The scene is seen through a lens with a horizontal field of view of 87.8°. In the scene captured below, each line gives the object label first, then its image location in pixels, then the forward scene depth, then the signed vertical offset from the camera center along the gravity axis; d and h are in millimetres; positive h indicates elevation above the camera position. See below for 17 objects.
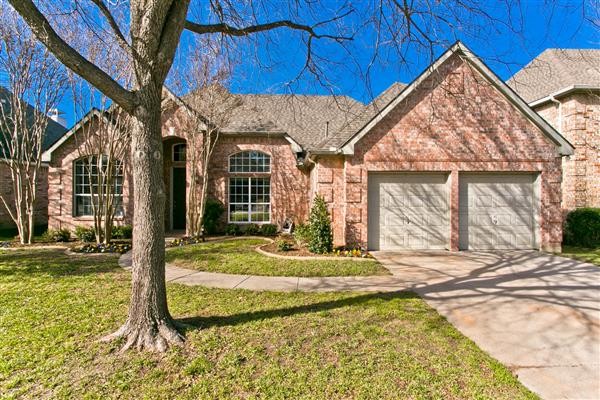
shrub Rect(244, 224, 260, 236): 14656 -1549
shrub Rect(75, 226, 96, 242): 12383 -1446
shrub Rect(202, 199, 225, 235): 14302 -850
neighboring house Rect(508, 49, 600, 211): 13500 +2884
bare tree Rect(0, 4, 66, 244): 10625 +3279
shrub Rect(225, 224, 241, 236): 14543 -1527
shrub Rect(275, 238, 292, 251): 10184 -1625
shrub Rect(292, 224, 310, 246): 10702 -1327
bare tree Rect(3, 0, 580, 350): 3787 +600
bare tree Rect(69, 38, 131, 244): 10422 +2315
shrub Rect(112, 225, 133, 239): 13273 -1458
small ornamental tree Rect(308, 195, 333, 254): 9711 -1101
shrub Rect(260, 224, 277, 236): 14578 -1546
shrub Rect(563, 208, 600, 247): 11508 -1190
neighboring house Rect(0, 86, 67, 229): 15656 +517
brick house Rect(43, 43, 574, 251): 10148 +850
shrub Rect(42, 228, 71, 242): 12750 -1555
